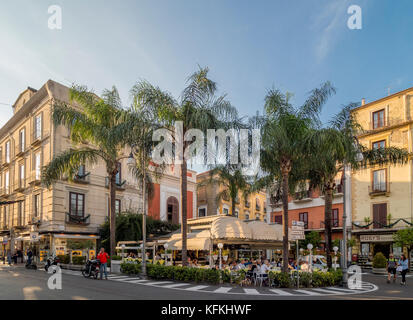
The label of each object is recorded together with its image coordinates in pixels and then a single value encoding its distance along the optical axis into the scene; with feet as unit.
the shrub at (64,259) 90.46
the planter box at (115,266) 74.59
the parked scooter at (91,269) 63.93
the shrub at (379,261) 88.89
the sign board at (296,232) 54.49
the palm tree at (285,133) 57.62
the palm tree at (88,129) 76.59
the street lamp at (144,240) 65.77
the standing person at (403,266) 63.83
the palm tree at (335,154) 58.59
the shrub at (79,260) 85.05
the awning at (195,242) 64.69
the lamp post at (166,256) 75.41
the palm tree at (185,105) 62.85
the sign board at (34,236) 92.53
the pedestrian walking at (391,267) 66.44
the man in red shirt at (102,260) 61.92
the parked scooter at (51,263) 79.00
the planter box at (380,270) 87.71
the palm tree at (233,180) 106.83
